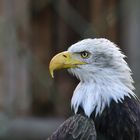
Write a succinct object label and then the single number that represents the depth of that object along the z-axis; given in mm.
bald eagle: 9227
